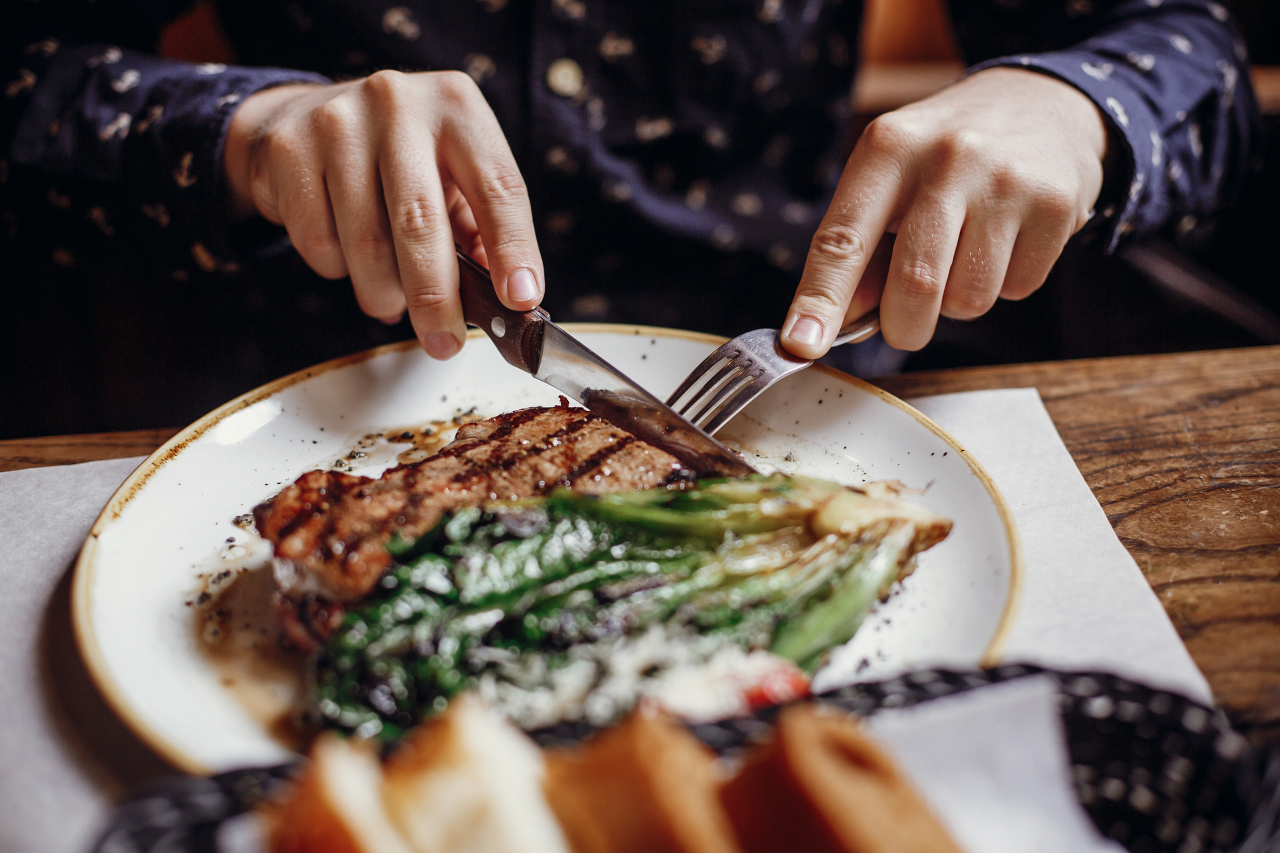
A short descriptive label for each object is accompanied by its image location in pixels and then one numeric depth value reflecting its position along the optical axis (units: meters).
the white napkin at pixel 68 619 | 0.52
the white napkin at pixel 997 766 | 0.50
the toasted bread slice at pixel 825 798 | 0.42
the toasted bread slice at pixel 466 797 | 0.43
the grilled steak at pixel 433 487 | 0.55
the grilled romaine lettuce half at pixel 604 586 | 0.53
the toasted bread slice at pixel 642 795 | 0.42
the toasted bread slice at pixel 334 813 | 0.40
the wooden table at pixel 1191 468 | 0.56
